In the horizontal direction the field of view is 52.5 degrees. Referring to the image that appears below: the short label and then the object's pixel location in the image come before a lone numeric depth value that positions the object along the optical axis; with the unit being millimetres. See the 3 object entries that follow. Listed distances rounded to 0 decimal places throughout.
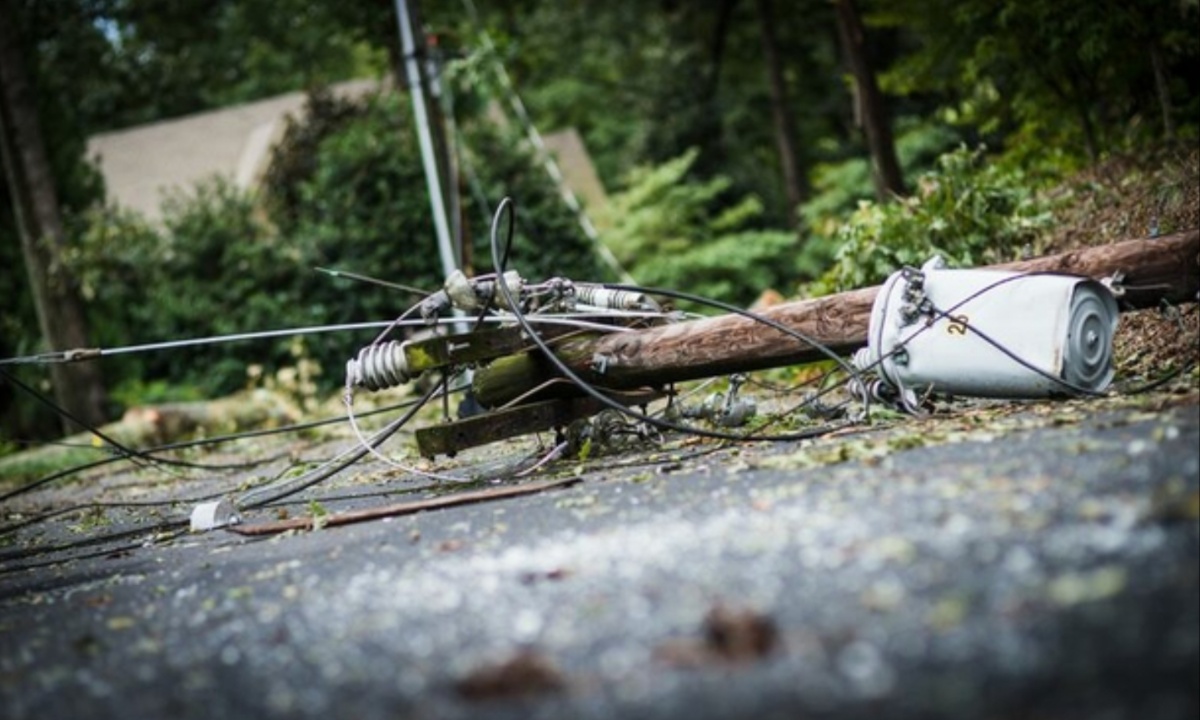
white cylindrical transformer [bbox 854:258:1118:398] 4895
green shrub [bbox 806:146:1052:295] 8781
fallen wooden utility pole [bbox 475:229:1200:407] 4961
